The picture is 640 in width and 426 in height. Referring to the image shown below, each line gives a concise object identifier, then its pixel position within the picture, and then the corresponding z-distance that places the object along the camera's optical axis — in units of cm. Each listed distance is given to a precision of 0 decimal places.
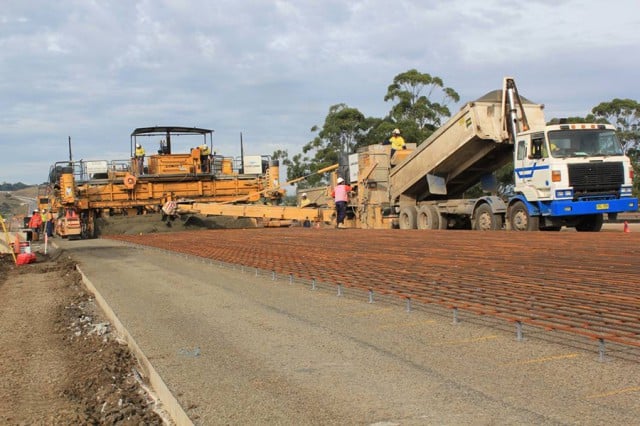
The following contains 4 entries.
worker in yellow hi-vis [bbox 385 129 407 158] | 2020
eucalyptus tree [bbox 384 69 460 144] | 4203
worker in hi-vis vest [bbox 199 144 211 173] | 2658
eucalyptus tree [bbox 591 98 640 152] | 3981
